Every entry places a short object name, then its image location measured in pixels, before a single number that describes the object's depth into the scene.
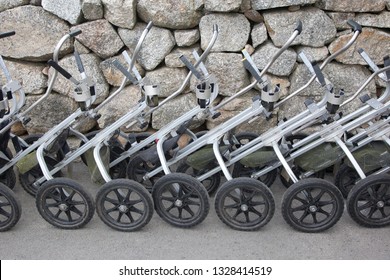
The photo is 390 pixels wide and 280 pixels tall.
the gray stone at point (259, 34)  4.40
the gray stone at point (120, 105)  4.68
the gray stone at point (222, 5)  4.27
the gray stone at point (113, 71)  4.57
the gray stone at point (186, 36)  4.45
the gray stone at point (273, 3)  4.23
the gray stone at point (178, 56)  4.50
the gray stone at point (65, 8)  4.40
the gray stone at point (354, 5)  4.25
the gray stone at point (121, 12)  4.34
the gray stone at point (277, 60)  4.43
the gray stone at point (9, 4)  4.47
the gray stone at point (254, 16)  4.37
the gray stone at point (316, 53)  4.41
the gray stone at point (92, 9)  4.36
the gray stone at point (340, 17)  4.33
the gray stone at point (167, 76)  4.57
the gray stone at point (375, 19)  4.32
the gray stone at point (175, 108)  4.68
